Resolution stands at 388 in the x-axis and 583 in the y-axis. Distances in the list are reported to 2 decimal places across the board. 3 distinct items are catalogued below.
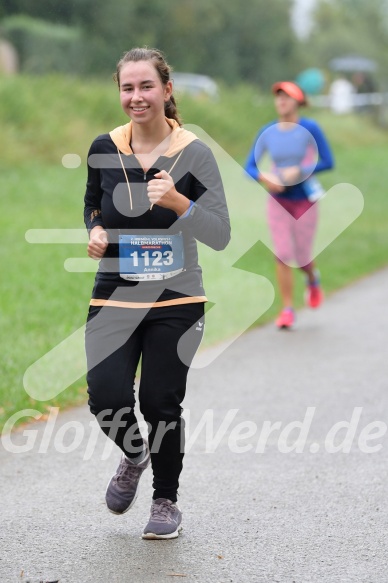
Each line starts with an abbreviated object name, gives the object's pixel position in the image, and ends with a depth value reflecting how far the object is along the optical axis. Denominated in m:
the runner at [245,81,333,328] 19.89
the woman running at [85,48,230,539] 9.25
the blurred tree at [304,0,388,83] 163.00
